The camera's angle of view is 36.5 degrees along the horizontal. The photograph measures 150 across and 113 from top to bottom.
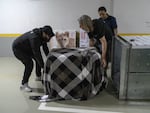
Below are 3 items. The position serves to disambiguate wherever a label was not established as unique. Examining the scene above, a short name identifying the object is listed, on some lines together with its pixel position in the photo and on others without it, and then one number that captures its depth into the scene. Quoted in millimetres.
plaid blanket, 3301
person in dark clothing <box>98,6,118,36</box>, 4551
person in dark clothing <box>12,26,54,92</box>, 3482
